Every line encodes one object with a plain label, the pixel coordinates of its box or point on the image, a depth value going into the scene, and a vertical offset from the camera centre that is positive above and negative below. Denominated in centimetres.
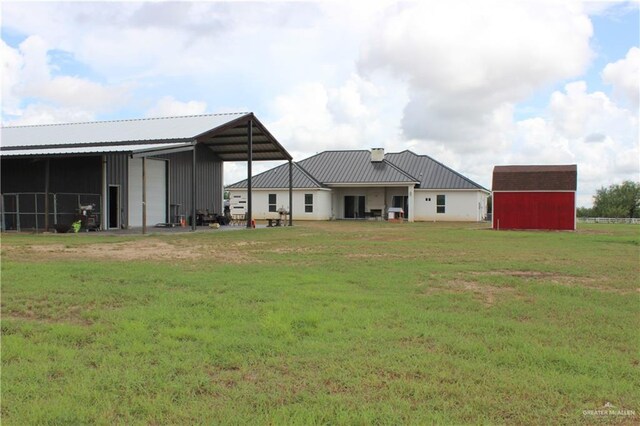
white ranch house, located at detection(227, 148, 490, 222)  4094 +99
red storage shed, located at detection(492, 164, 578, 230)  2894 +30
